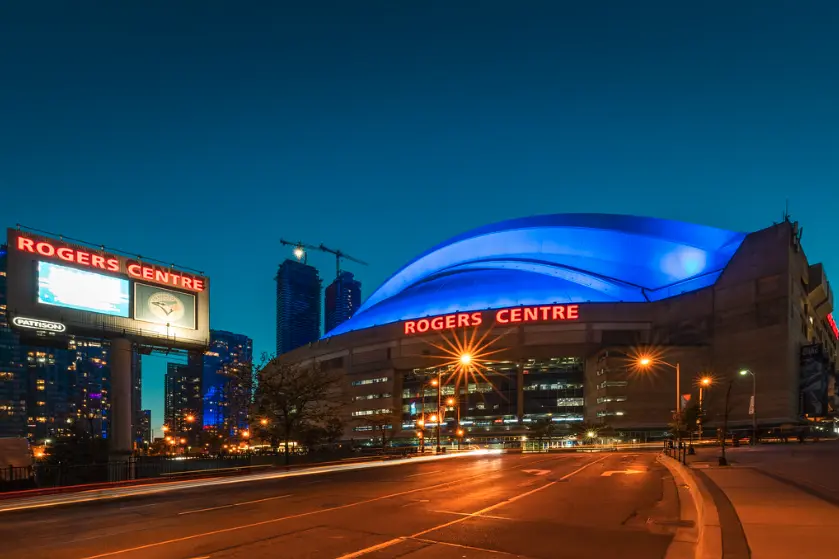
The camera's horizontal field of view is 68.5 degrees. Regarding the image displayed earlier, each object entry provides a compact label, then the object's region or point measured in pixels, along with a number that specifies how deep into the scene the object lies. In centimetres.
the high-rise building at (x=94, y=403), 15625
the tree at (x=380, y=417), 11256
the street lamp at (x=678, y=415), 4844
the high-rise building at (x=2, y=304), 17420
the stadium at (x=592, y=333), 9381
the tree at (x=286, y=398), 4988
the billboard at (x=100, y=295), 3800
